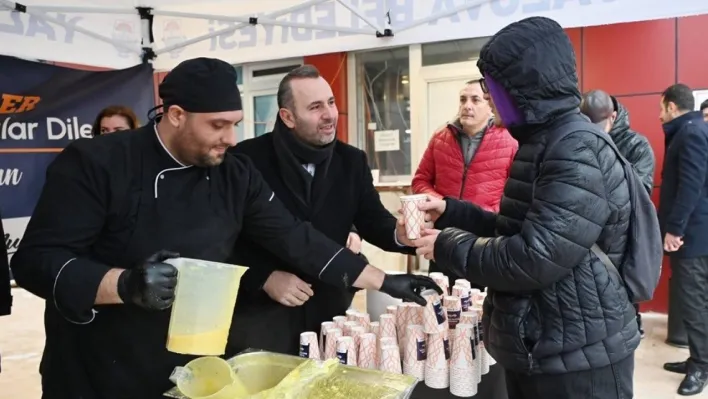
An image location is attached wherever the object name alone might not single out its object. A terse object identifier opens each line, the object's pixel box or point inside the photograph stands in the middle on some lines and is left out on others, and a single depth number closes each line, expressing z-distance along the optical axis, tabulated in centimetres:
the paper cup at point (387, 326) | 174
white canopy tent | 240
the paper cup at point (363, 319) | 180
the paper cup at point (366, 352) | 160
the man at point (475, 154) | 307
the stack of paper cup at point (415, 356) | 161
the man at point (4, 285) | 223
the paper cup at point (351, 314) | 183
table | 159
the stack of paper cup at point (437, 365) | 158
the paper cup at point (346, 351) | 156
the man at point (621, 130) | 336
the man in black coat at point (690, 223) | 341
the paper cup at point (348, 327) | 170
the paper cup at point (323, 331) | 171
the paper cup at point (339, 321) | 175
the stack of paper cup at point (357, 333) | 163
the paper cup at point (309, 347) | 165
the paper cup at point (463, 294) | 194
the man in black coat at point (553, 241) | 130
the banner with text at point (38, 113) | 327
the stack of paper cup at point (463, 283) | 205
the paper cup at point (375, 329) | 177
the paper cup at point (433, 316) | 165
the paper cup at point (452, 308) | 180
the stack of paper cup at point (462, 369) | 156
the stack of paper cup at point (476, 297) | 201
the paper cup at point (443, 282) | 205
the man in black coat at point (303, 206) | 191
